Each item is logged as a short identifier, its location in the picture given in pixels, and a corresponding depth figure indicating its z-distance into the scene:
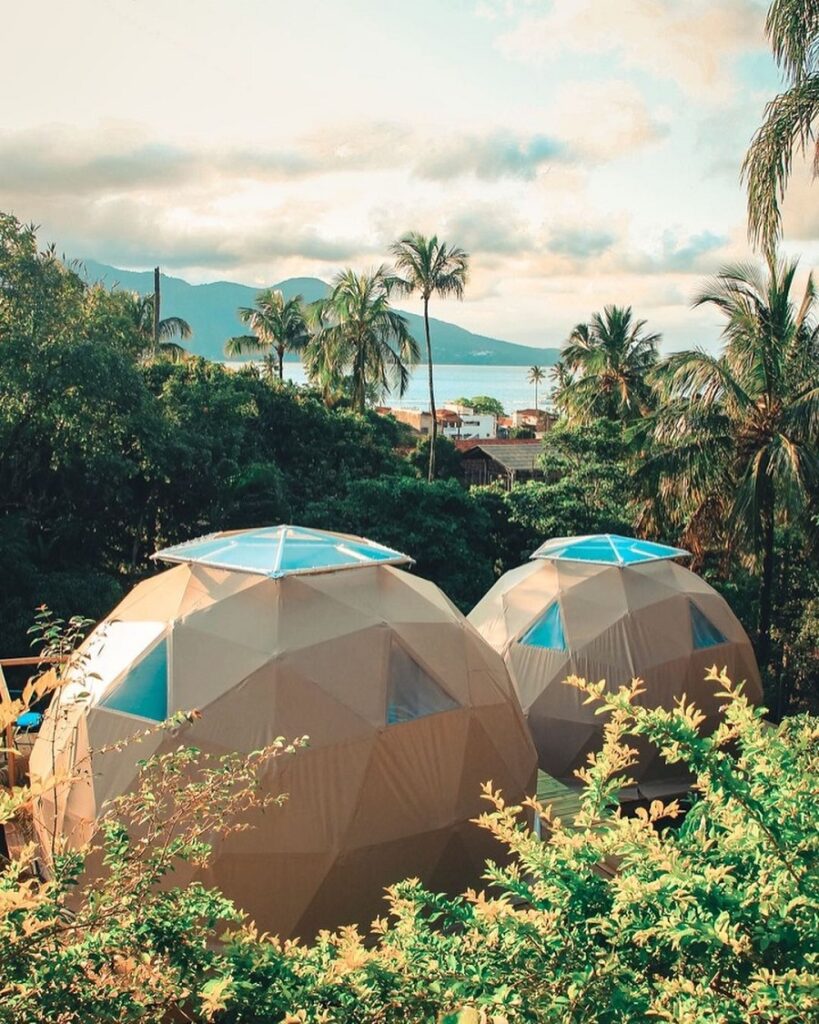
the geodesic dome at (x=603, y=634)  14.80
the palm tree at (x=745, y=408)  18.45
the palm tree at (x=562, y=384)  41.56
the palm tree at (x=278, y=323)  45.72
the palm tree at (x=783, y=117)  13.48
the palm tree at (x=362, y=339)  34.47
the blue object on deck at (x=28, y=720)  10.55
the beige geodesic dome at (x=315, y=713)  8.59
